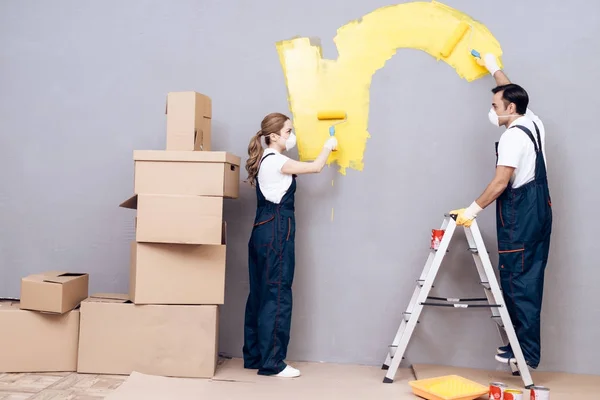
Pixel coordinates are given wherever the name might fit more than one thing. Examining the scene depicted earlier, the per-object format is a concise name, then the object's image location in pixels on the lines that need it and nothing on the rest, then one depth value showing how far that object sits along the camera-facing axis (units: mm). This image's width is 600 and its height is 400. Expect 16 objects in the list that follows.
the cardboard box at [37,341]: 2652
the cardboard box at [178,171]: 2574
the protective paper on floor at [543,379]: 2527
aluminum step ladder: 2529
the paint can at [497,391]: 2316
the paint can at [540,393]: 2283
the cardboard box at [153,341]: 2639
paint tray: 2348
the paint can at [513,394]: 2283
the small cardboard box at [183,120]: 2672
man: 2551
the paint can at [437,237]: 2676
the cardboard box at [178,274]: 2619
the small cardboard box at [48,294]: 2615
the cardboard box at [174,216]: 2545
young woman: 2688
